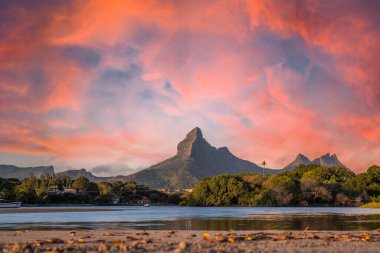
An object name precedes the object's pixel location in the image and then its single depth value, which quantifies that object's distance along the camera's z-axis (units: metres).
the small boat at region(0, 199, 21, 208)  133.05
